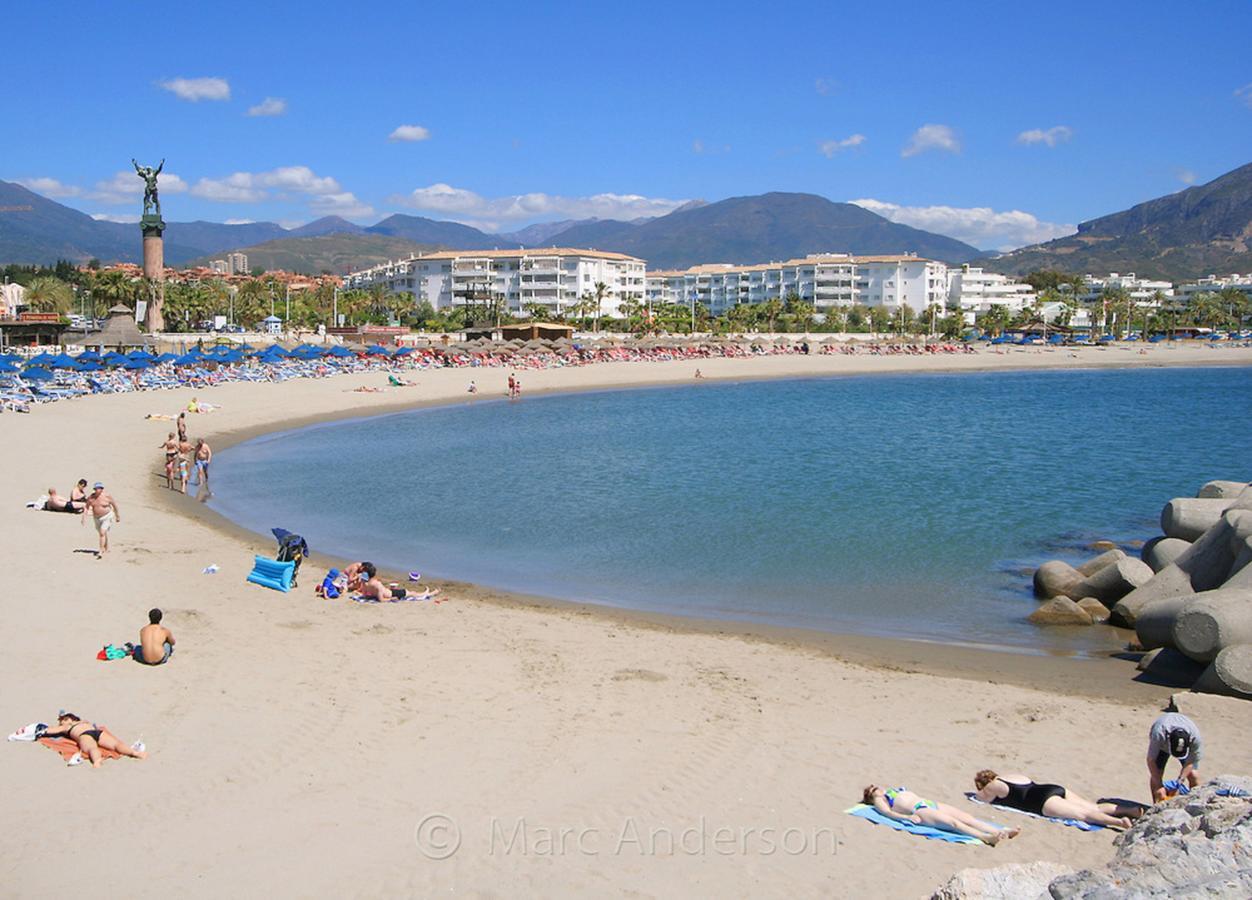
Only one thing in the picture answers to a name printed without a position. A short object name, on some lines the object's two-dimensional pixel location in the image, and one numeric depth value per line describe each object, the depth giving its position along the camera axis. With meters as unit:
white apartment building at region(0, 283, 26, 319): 80.16
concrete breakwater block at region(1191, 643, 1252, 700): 9.58
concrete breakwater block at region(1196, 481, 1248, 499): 15.88
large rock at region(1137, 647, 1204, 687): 10.61
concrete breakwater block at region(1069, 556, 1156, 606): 13.40
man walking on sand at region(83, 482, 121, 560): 14.79
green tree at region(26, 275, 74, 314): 85.38
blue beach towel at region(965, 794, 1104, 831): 6.84
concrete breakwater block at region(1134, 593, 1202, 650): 11.16
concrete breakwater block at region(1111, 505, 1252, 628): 12.38
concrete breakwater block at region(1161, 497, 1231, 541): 14.30
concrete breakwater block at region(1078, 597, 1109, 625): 13.16
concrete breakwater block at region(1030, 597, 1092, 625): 13.06
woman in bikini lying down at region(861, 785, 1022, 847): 6.66
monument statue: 79.69
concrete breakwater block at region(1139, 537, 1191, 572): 13.68
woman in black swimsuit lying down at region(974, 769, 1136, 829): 6.89
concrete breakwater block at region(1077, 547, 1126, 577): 14.58
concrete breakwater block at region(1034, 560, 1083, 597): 14.16
